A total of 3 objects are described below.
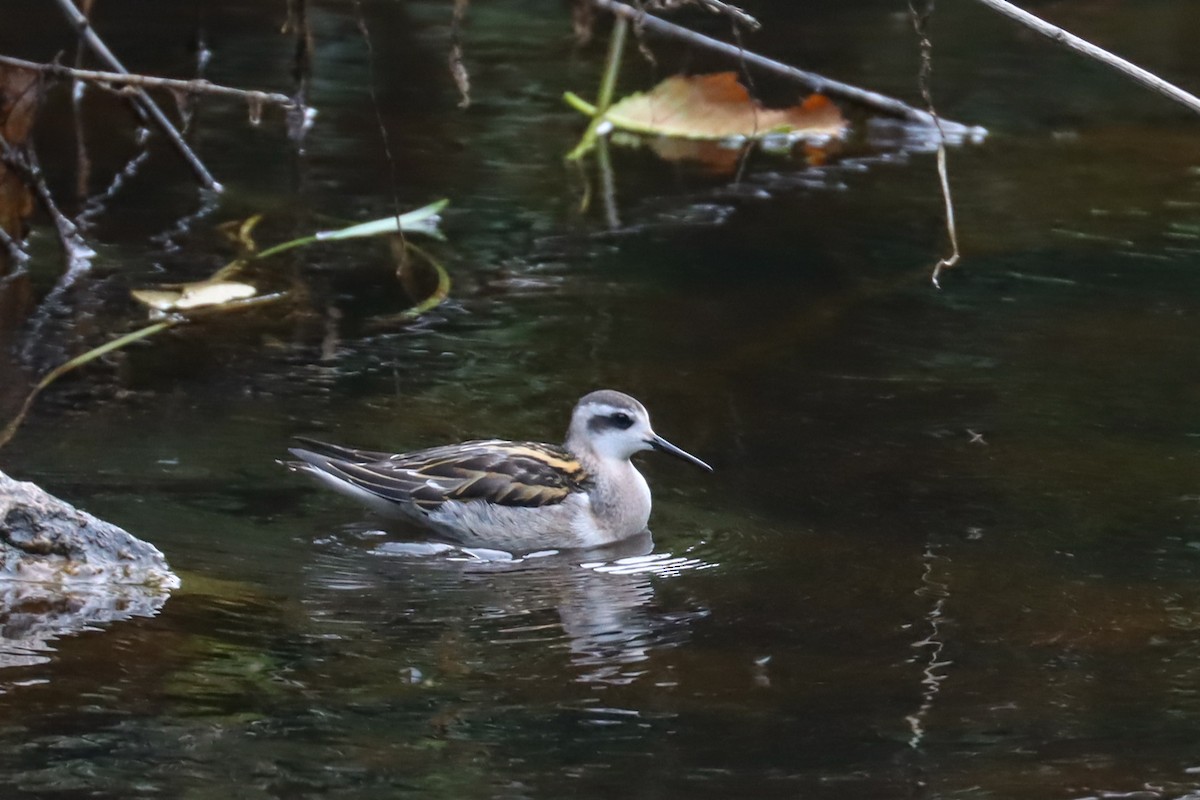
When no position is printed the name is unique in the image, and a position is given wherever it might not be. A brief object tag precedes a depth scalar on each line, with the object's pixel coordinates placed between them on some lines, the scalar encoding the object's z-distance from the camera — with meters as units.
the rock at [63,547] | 12.91
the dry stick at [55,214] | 20.77
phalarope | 15.33
